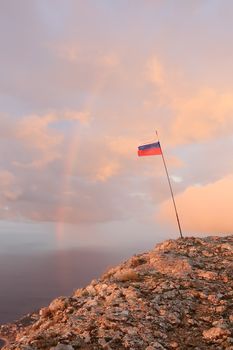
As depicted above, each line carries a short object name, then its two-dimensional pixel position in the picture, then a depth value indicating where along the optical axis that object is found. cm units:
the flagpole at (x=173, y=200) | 3002
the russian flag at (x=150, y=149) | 3216
